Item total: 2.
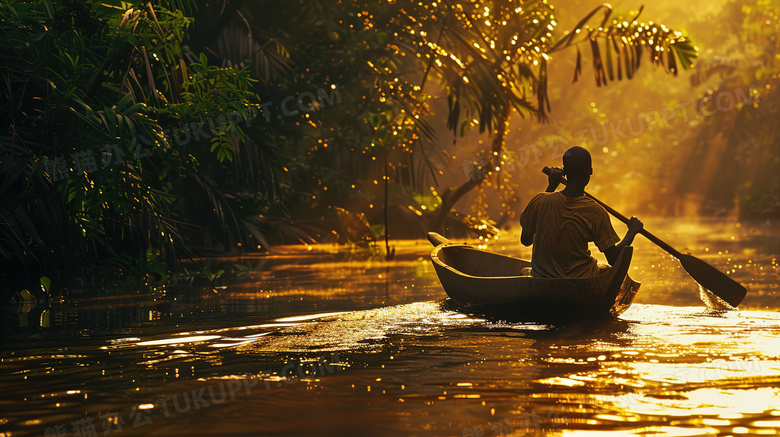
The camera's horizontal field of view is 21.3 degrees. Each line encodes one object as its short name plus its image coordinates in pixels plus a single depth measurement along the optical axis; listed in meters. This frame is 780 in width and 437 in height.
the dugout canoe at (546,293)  17.97
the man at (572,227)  18.37
